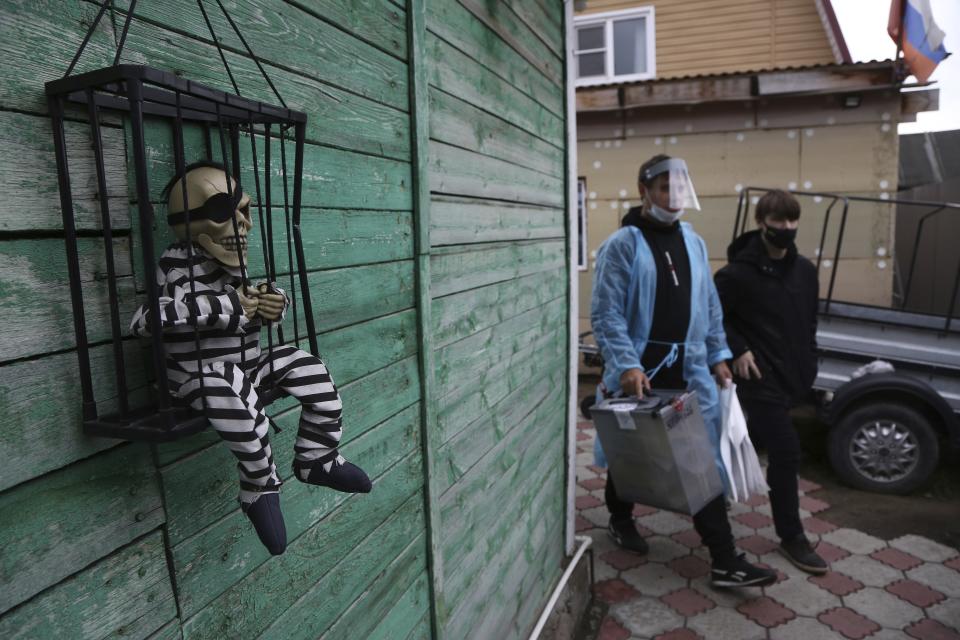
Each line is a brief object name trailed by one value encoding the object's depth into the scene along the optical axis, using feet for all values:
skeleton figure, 3.13
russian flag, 20.56
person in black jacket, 11.57
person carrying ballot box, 10.94
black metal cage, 2.79
